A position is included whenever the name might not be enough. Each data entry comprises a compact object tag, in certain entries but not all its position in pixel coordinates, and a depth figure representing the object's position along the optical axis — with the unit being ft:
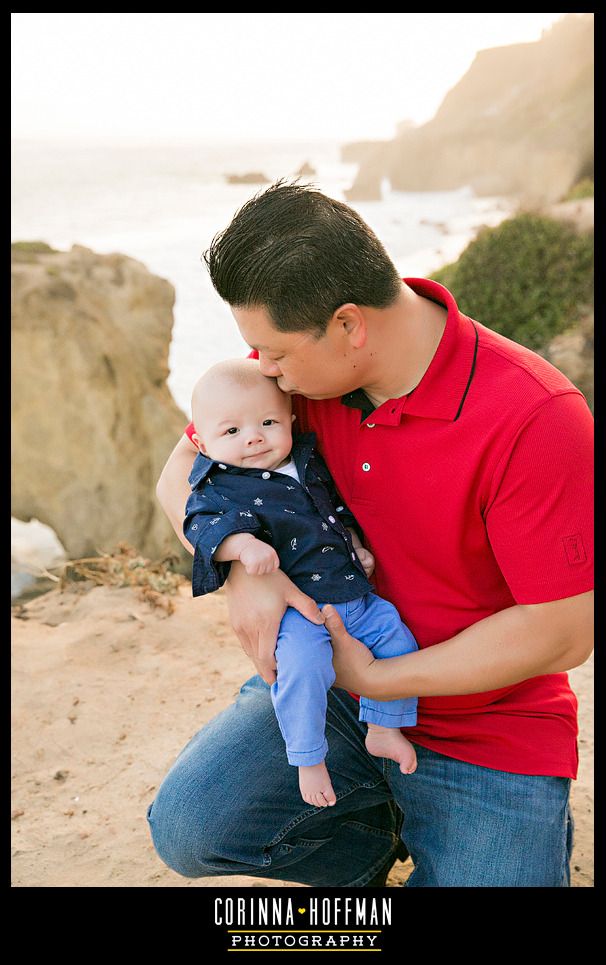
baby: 6.82
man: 6.42
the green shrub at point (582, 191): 34.91
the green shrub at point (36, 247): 28.89
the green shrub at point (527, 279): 25.88
